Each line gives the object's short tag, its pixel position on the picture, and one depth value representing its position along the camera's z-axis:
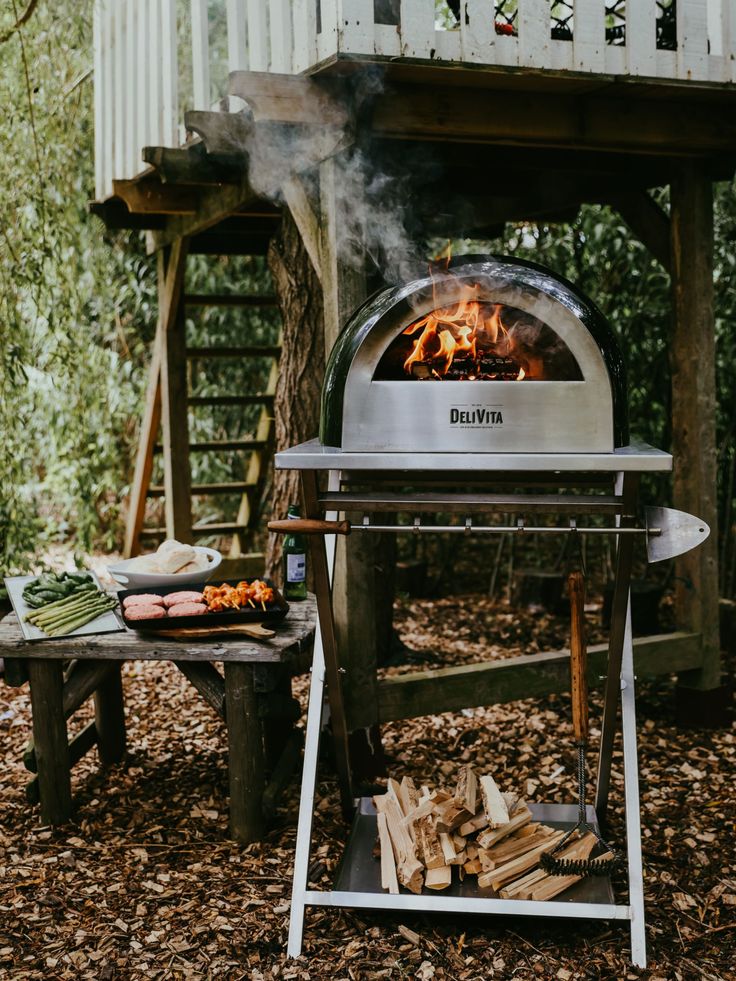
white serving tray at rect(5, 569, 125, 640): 3.47
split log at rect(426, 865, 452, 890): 2.83
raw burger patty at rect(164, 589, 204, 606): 3.51
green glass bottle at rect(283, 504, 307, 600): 3.80
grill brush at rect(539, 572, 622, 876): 2.68
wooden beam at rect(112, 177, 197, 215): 4.82
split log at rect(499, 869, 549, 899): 2.81
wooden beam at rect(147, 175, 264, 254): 4.30
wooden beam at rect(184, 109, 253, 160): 3.45
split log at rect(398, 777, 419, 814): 3.12
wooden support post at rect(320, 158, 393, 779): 3.47
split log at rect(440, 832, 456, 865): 2.88
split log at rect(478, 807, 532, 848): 2.92
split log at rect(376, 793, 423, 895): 2.83
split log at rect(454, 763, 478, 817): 3.03
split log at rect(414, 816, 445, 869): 2.87
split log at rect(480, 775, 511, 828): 2.94
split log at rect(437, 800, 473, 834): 2.97
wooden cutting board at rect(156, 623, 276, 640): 3.32
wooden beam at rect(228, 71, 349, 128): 3.12
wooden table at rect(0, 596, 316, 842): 3.31
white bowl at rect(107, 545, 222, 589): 3.72
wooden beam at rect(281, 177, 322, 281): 3.54
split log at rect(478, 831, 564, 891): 2.86
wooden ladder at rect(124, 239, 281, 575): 5.82
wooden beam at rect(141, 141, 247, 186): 3.95
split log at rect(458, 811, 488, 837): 2.99
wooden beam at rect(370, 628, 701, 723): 3.80
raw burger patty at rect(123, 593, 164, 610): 3.48
